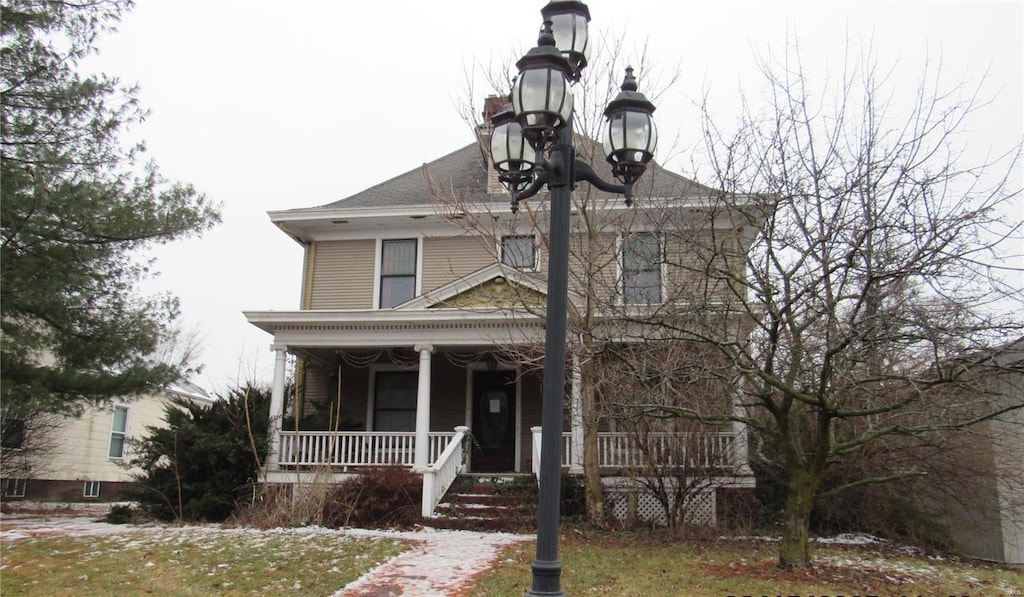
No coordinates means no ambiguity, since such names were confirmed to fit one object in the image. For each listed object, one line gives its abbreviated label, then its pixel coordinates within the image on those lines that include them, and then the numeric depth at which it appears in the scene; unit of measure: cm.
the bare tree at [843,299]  711
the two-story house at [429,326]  1209
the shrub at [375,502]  1120
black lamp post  406
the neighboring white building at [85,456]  1747
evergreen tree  933
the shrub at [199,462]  1191
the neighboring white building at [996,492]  1030
